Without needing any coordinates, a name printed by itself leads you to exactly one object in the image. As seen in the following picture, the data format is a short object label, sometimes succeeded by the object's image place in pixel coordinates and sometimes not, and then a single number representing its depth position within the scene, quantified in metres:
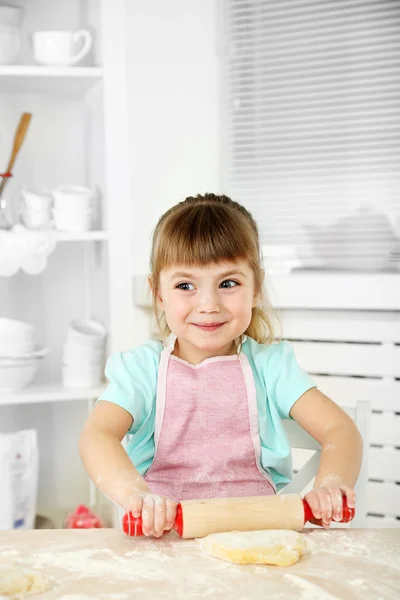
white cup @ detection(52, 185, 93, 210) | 2.34
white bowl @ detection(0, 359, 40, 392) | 2.32
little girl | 1.29
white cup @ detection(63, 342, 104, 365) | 2.41
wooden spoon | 2.33
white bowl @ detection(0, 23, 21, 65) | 2.32
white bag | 2.25
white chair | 1.40
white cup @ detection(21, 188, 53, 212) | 2.34
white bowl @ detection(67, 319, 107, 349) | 2.42
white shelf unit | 2.33
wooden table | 0.82
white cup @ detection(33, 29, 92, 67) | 2.31
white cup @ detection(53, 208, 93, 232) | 2.35
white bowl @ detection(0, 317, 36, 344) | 2.31
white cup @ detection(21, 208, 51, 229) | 2.35
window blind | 2.43
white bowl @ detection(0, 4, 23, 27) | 2.32
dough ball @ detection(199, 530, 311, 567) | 0.89
